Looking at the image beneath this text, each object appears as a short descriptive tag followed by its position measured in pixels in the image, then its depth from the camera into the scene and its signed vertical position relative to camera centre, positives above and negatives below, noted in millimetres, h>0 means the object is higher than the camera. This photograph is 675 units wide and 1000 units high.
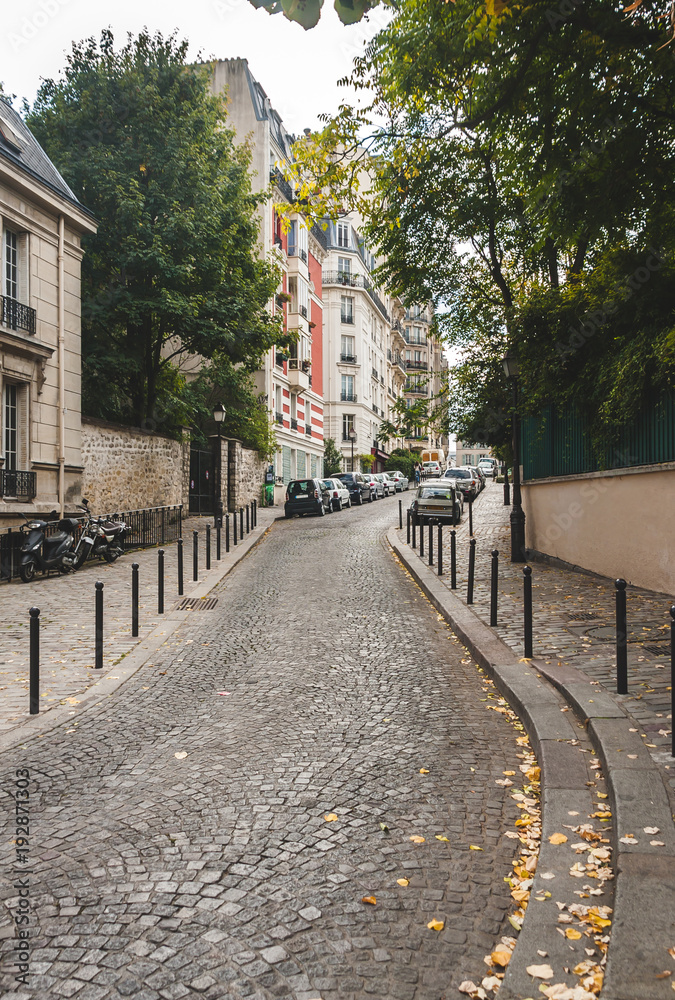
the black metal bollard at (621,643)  5652 -1119
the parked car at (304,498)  29234 -172
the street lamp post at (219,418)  22284 +2263
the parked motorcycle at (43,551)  13703 -1099
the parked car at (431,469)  60600 +2070
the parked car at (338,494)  32969 -7
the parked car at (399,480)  53281 +1022
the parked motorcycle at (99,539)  14961 -975
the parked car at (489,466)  64363 +2602
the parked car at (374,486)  42781 +480
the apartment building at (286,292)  37438 +11493
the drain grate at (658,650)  7047 -1481
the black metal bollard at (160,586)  10320 -1290
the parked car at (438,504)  25359 -330
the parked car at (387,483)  48656 +741
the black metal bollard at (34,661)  5883 -1350
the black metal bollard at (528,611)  7194 -1125
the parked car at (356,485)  38562 +467
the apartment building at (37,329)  15414 +3584
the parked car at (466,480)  37422 +760
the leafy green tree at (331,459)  53509 +2512
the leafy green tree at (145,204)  20516 +8186
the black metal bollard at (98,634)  7309 -1387
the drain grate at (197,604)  11000 -1671
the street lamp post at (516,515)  15250 -420
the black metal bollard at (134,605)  8766 -1328
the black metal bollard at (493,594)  8734 -1173
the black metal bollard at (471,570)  10508 -1078
